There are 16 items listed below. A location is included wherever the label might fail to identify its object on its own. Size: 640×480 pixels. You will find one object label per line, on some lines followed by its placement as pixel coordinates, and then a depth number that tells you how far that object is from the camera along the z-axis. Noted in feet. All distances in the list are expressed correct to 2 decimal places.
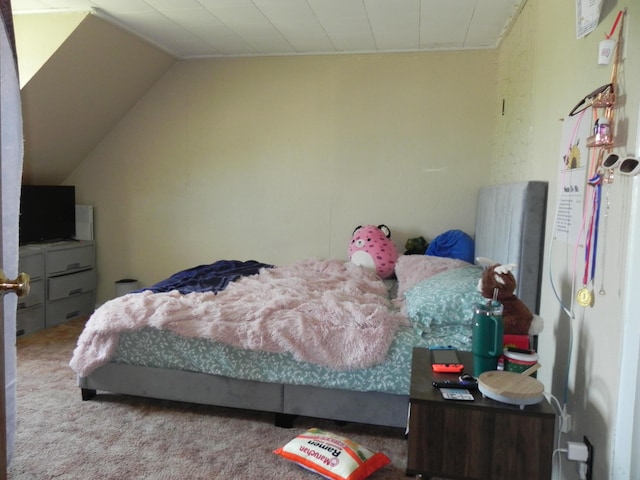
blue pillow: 11.83
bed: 7.20
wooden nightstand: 4.33
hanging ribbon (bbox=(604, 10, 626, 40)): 4.45
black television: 12.96
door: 3.39
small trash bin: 14.49
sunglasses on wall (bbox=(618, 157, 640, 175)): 3.90
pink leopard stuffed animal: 11.98
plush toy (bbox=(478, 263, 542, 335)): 5.63
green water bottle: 4.88
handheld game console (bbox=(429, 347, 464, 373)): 5.23
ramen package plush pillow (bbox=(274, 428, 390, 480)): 6.19
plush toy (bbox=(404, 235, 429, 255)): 12.76
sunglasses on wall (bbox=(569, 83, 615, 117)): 4.53
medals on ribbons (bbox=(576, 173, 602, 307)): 4.74
